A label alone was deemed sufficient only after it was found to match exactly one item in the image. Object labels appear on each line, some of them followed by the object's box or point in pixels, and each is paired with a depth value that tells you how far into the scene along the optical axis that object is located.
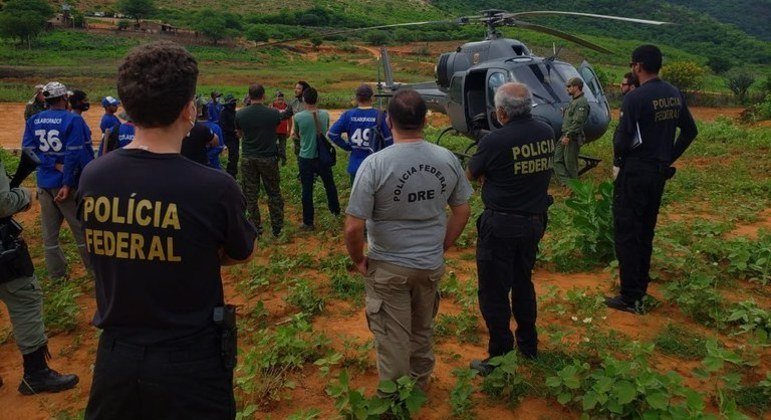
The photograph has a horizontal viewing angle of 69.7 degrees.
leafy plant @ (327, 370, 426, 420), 3.06
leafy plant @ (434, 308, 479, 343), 4.32
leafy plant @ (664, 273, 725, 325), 4.48
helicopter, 8.83
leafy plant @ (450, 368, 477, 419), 3.29
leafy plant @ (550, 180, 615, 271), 5.64
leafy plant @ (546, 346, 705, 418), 2.72
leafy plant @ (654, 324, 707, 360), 3.98
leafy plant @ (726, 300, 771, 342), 4.09
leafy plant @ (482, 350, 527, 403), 3.30
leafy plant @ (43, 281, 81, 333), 4.70
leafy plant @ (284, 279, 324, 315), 4.92
